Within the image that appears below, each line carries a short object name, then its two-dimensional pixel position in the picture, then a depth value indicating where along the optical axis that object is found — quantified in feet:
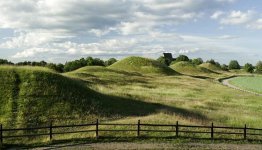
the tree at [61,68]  522.47
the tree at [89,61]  622.09
